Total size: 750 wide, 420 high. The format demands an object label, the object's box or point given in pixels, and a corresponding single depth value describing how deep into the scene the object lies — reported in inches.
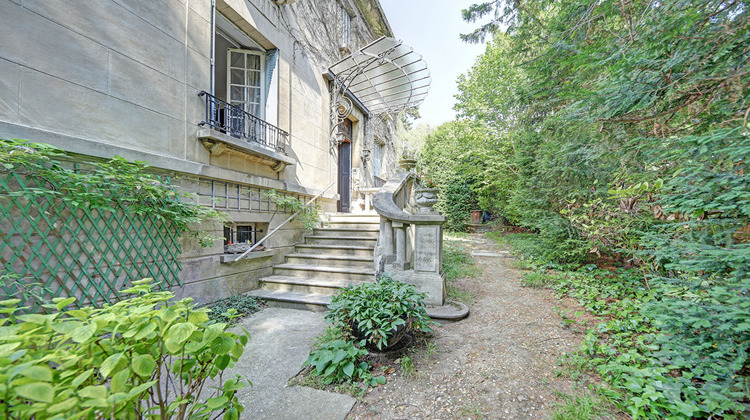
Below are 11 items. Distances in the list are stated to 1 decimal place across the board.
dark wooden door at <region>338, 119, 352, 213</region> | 294.2
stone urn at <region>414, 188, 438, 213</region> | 141.6
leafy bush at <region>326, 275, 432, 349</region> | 84.0
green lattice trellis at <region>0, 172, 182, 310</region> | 77.9
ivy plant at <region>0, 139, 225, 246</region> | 76.8
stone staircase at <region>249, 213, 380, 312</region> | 142.8
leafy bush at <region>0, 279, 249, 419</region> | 23.7
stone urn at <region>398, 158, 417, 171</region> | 234.2
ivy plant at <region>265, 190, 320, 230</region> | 173.6
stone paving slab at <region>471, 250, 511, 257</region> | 251.6
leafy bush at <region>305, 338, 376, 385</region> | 77.8
